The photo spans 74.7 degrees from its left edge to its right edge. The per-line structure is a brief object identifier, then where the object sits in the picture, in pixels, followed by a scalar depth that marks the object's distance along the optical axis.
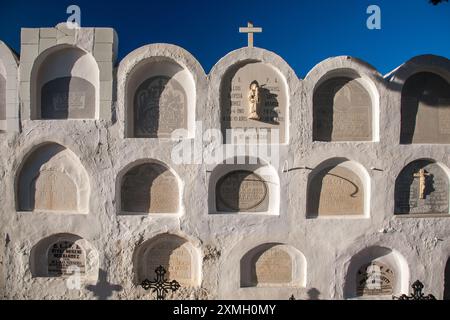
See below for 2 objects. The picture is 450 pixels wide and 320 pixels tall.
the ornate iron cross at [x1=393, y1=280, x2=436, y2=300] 6.75
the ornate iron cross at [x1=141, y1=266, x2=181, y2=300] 7.14
